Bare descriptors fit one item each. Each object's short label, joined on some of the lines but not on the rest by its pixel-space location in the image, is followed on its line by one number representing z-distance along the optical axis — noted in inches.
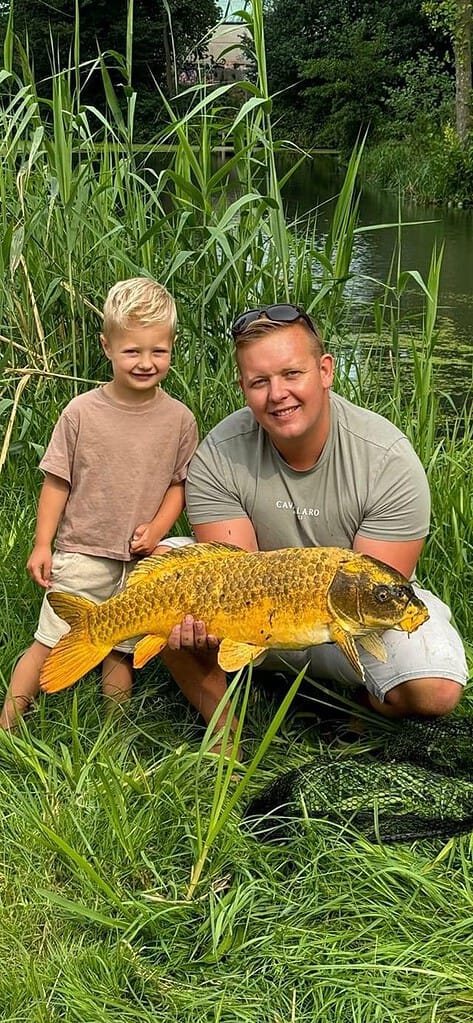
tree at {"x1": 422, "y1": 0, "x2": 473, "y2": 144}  749.9
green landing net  80.1
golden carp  80.4
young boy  99.4
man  89.6
